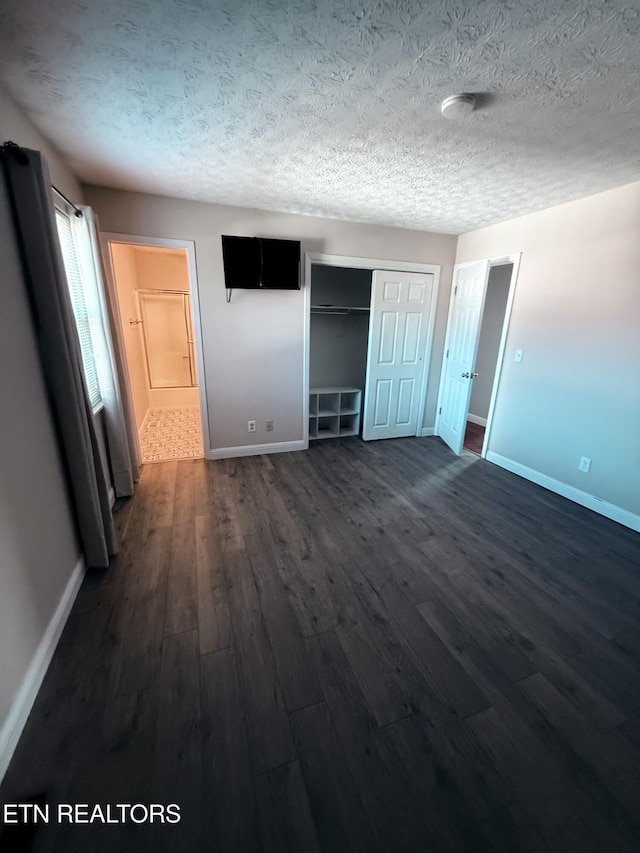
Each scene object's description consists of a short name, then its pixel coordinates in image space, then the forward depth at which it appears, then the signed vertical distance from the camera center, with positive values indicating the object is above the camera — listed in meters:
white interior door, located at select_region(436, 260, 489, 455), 3.54 -0.20
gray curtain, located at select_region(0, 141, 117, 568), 1.46 -0.11
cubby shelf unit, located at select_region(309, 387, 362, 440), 4.29 -1.10
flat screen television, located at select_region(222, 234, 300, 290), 3.05 +0.56
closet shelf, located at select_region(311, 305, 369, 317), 4.06 +0.21
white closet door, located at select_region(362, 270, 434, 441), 3.88 -0.29
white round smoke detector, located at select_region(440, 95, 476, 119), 1.46 +0.97
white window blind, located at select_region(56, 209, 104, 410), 2.28 +0.09
